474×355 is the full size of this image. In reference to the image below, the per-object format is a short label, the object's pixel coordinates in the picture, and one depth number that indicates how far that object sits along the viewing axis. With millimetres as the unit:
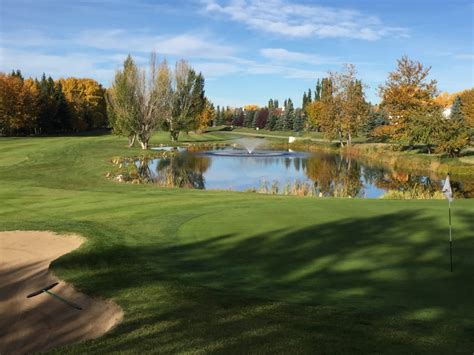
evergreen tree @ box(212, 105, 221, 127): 166088
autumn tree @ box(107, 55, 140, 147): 58156
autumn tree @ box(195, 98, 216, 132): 88381
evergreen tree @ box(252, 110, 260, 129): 158625
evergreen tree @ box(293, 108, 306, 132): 128625
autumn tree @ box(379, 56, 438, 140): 57719
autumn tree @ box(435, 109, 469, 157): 45684
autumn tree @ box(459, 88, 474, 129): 69375
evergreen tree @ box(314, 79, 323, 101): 129050
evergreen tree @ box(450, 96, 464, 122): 84262
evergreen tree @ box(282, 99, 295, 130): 135212
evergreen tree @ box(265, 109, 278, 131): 140488
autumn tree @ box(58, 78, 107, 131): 106225
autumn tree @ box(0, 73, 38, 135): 77875
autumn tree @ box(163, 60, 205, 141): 75625
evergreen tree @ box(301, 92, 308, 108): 146550
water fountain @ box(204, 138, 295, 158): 60719
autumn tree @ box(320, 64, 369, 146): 70562
